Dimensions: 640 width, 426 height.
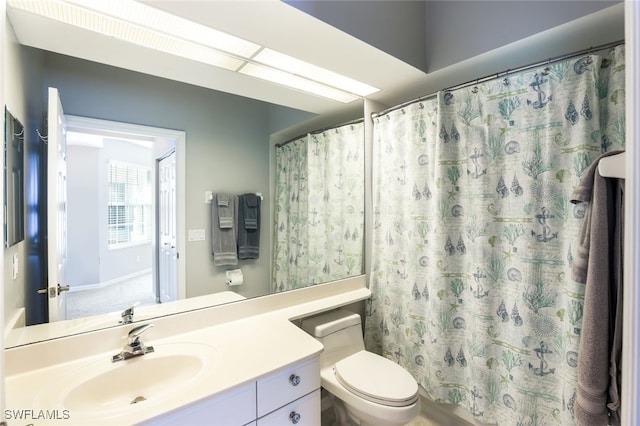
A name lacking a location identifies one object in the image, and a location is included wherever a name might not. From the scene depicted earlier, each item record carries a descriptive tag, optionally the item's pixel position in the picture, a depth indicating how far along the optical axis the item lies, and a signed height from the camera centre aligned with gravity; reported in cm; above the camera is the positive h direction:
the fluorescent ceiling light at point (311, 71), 159 +88
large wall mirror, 124 +18
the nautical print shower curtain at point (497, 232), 132 -13
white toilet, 142 -94
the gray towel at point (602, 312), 106 -40
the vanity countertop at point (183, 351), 92 -63
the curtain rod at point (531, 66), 126 +73
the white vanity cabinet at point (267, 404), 96 -74
